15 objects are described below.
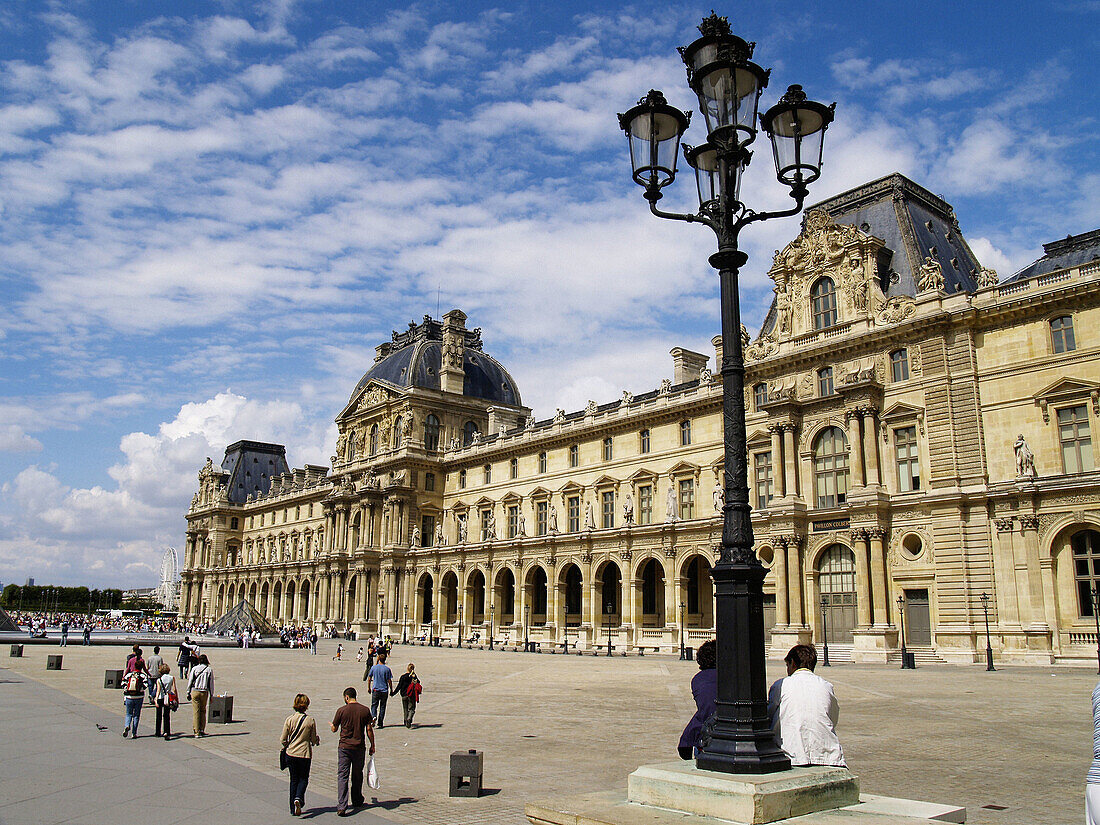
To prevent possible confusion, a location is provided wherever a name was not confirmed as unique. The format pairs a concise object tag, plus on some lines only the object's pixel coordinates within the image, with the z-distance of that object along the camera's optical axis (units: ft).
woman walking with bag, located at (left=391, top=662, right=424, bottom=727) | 64.03
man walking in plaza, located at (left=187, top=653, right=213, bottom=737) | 58.39
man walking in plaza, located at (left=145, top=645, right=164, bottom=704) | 64.13
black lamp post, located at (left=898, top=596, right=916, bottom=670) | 126.05
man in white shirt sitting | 27.17
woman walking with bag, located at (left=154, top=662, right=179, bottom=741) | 57.57
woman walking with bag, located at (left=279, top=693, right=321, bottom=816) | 36.55
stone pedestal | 23.35
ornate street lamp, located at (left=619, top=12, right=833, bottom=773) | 26.35
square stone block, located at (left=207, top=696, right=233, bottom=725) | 63.87
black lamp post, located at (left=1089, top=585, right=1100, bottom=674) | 104.45
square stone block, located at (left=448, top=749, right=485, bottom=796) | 39.50
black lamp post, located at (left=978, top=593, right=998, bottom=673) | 106.11
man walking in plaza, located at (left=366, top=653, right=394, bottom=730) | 63.87
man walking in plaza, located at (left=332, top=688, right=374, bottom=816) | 37.40
